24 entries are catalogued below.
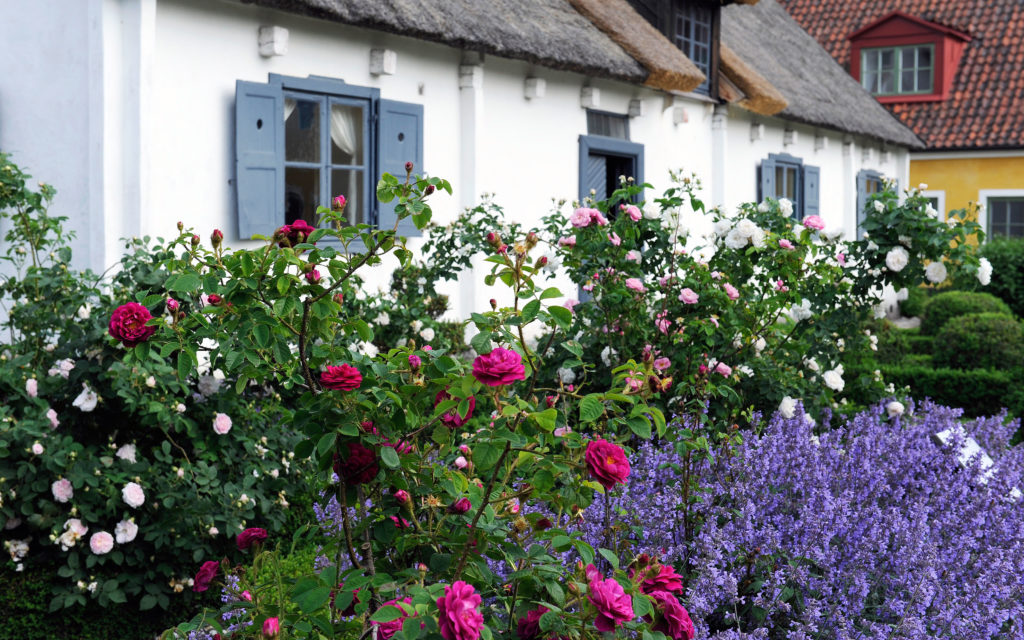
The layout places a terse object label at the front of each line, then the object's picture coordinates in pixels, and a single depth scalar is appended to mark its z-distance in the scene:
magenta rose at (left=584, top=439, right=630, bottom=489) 2.02
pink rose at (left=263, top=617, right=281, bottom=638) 1.94
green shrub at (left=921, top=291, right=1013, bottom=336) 11.79
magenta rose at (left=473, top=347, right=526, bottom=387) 1.94
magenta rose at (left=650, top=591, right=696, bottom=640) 2.03
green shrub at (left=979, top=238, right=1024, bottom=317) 15.78
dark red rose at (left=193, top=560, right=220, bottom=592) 2.34
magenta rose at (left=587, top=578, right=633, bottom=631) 1.87
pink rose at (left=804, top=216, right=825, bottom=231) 4.69
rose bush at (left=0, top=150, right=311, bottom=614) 3.85
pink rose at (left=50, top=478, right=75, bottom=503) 3.81
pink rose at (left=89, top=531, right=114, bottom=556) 3.78
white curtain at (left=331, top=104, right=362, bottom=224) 7.64
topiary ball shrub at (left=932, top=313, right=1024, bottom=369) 8.27
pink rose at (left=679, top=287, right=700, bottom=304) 4.39
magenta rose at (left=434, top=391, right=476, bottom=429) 2.22
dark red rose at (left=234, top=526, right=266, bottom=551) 2.35
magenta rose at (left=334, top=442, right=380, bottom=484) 2.18
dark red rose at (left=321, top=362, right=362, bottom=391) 2.07
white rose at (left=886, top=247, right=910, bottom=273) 4.75
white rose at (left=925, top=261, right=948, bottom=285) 4.75
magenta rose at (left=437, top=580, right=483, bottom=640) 1.73
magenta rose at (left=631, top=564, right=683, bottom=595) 2.09
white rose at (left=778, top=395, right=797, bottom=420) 4.37
